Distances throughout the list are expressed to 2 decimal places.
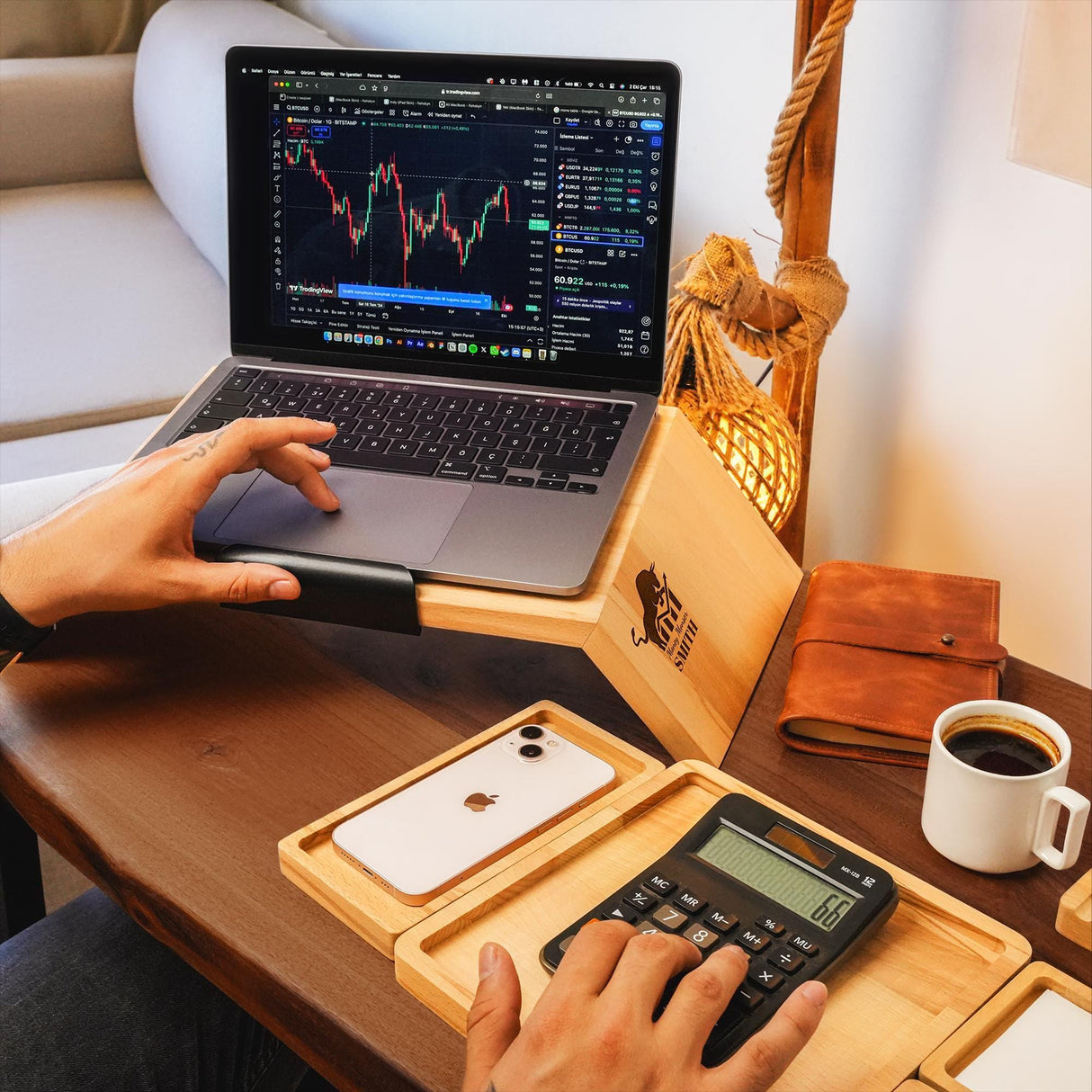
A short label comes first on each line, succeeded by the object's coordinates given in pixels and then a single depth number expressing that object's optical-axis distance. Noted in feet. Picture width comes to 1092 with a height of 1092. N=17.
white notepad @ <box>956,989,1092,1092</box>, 1.82
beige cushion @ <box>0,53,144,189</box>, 7.56
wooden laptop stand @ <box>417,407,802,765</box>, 2.45
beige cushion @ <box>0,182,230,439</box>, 5.55
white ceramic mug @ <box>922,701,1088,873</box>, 2.13
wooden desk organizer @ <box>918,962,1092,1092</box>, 1.82
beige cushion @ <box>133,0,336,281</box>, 6.22
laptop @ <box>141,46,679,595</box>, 2.81
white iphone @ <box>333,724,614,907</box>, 2.24
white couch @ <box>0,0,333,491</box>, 5.49
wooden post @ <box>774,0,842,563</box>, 3.66
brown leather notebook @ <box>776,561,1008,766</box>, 2.55
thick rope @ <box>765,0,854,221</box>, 3.48
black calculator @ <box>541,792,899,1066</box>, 1.94
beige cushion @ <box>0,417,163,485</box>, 4.96
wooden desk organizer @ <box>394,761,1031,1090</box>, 1.90
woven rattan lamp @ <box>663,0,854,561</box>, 3.69
